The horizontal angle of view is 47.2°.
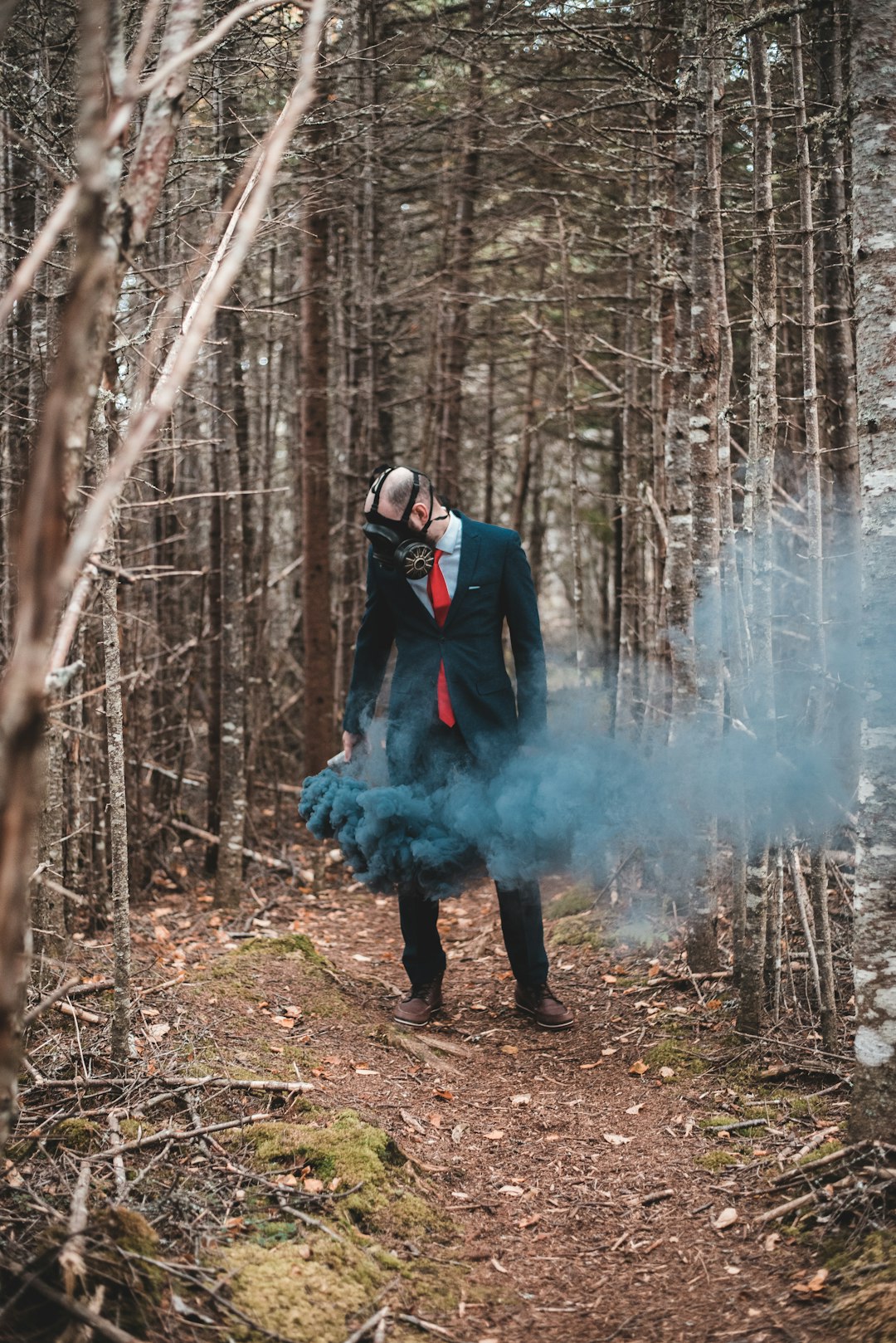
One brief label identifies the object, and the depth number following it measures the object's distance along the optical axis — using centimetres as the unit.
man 490
